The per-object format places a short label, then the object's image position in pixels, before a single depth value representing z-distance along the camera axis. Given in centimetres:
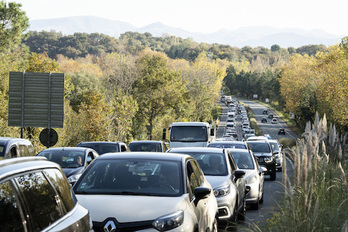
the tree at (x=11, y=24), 4231
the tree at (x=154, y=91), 5994
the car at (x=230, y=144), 1888
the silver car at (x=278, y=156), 3231
